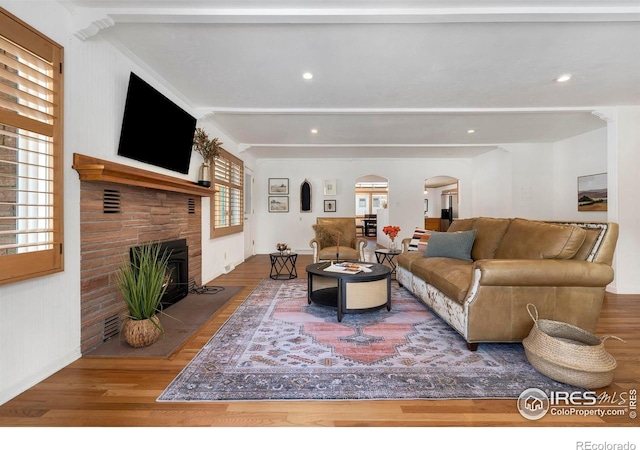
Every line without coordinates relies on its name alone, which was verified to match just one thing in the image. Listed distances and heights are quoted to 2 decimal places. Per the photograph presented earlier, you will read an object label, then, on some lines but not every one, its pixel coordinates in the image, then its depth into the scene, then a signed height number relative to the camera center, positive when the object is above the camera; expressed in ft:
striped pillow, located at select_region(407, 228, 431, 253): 14.29 -0.90
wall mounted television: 8.89 +3.08
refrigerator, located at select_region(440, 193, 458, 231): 38.37 +1.92
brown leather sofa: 7.32 -1.58
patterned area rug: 5.98 -3.23
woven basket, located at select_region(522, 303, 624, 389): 5.89 -2.71
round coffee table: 9.71 -2.20
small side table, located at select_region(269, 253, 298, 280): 15.74 -2.81
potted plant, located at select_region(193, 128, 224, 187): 13.44 +3.21
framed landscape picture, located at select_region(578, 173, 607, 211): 16.28 +1.64
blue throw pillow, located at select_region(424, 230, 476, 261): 11.64 -0.88
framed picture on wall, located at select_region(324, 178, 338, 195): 26.43 +3.02
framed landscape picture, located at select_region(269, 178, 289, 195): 26.30 +3.09
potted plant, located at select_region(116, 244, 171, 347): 7.76 -2.02
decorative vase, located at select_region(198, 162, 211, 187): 13.38 +2.06
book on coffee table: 10.42 -1.59
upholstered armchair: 16.33 -0.92
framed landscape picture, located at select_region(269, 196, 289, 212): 26.43 +1.57
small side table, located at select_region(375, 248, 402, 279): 15.16 -1.48
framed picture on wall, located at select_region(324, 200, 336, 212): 26.58 +1.45
